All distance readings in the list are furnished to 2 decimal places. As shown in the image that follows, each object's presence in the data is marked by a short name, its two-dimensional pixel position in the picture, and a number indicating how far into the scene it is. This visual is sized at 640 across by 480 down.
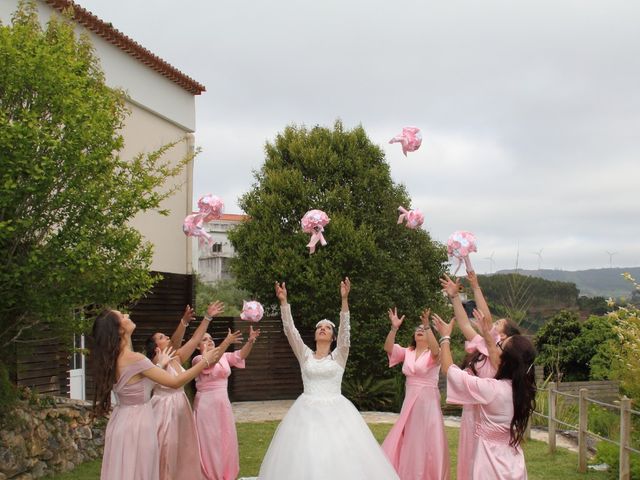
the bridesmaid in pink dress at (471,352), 6.91
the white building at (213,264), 47.41
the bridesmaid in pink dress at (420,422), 8.89
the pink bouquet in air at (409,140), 8.99
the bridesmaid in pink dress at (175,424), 8.64
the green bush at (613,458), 9.56
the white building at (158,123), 16.23
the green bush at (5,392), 9.63
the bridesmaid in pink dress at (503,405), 6.02
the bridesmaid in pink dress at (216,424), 9.69
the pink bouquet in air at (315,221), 8.94
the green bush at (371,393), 19.77
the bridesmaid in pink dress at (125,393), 6.18
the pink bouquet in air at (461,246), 7.69
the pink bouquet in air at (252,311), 10.20
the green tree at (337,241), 19.77
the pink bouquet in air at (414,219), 9.06
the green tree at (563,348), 19.52
